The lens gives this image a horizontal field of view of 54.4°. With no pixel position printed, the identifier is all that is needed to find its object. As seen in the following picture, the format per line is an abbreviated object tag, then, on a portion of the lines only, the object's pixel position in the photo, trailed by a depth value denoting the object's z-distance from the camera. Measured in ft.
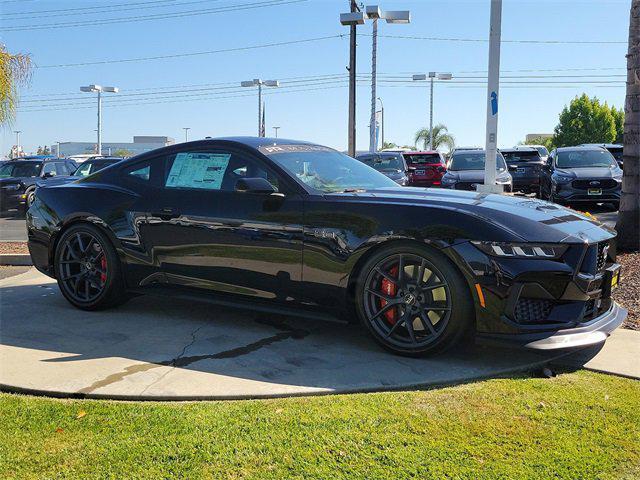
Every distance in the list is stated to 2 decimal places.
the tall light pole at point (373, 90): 93.56
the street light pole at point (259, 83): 114.21
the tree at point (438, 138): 202.80
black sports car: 12.44
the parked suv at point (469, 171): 49.16
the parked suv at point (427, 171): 65.10
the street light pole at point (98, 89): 138.00
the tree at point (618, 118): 188.01
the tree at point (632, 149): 25.67
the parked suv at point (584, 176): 46.47
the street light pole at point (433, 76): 125.12
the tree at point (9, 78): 37.83
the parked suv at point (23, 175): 55.21
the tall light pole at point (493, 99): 28.14
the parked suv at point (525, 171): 59.47
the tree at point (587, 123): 182.60
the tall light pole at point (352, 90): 59.11
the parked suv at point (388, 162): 54.32
